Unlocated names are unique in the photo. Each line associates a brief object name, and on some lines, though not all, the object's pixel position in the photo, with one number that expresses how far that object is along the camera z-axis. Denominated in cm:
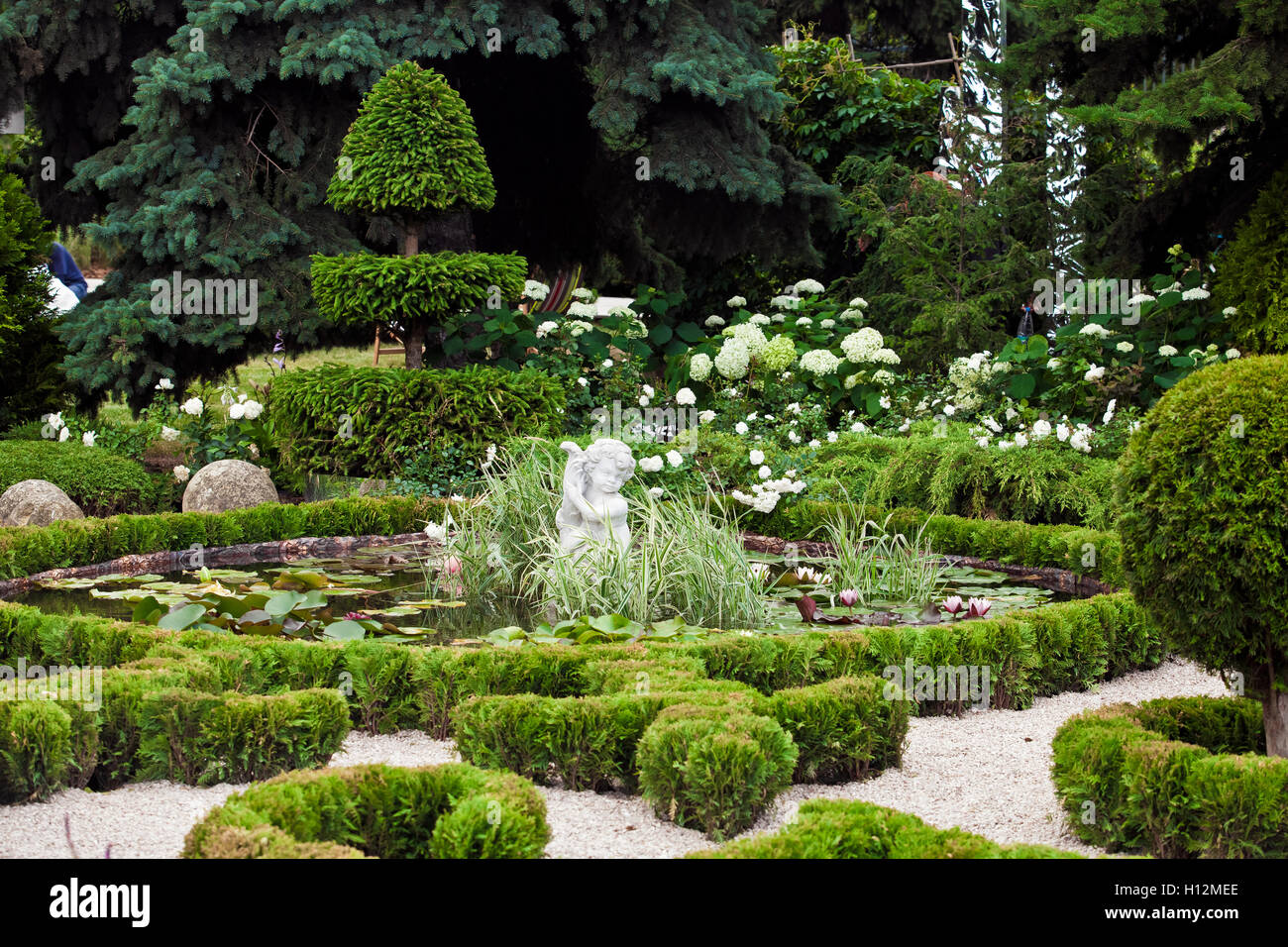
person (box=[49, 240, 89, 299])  1341
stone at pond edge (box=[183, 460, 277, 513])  941
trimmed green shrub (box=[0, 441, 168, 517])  930
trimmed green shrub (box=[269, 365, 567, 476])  941
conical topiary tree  990
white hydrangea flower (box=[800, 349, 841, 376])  1138
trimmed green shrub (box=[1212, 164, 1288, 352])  948
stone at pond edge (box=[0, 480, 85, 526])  870
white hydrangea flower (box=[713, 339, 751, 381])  1134
